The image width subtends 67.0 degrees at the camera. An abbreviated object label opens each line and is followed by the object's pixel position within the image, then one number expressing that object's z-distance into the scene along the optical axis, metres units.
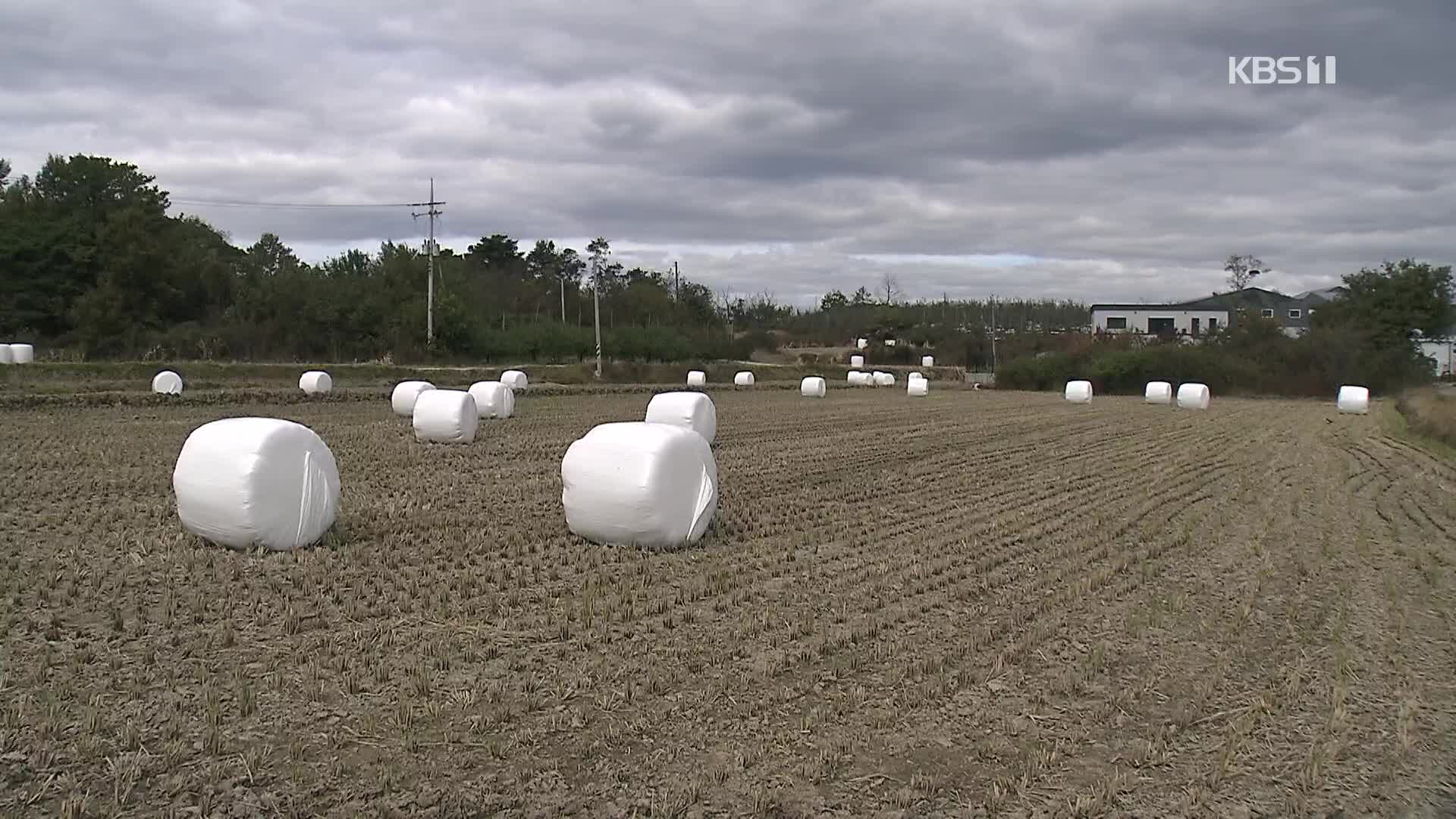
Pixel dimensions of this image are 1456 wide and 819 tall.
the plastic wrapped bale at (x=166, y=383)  28.95
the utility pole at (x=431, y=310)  51.81
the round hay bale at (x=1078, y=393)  39.78
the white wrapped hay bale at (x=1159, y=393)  40.12
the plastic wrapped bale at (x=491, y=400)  23.61
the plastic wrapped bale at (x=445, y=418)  17.69
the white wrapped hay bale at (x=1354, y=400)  35.81
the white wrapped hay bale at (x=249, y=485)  8.43
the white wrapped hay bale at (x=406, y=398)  23.44
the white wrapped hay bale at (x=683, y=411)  17.55
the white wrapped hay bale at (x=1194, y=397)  36.62
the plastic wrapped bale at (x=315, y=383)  31.06
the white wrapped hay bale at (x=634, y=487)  8.97
